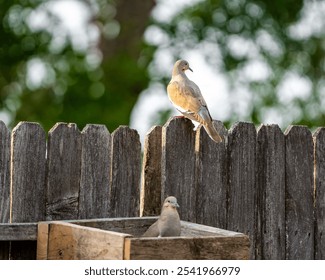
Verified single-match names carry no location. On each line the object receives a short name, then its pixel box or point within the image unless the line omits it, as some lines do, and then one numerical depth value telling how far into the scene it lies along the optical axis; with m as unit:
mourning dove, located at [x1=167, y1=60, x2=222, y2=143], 13.62
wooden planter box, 10.87
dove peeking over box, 11.92
